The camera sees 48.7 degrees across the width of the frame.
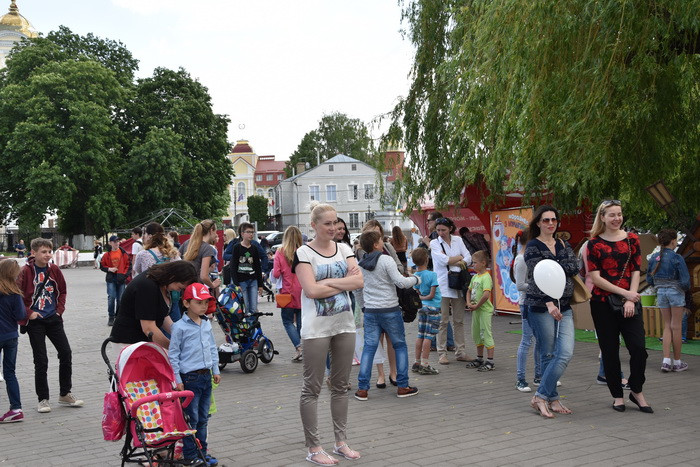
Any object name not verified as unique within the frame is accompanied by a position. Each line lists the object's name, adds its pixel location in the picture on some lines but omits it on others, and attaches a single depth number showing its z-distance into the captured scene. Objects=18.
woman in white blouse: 9.99
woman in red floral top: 6.94
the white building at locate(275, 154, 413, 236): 83.56
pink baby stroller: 5.24
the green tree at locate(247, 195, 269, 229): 98.69
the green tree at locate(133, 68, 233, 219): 50.25
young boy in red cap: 5.52
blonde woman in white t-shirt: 5.67
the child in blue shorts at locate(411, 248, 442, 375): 9.01
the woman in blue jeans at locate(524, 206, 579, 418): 6.85
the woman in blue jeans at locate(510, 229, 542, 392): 7.93
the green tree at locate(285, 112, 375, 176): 83.88
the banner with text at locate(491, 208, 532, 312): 14.12
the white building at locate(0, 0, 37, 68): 82.69
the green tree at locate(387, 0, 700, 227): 8.85
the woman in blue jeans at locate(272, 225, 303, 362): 9.82
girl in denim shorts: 9.06
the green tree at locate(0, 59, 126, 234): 45.81
